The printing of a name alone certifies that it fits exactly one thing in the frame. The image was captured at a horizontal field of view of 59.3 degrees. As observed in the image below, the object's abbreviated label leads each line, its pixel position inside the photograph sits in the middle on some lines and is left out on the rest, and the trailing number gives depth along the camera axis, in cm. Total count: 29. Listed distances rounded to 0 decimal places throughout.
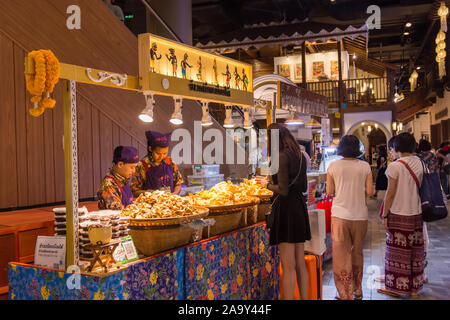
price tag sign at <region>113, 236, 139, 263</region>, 252
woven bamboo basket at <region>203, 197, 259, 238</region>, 356
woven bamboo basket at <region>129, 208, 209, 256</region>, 278
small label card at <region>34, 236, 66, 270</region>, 254
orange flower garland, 222
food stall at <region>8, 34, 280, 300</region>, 241
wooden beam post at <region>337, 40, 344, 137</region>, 1518
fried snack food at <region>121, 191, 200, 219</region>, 287
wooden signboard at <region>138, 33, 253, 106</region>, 319
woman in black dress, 358
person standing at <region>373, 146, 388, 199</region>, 755
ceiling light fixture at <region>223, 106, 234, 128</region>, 457
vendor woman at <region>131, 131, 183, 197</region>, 458
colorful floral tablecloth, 240
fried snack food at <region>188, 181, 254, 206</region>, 368
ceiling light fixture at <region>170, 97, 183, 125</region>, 361
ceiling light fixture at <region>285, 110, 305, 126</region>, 713
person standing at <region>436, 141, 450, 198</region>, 1176
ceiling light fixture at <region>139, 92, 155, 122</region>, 318
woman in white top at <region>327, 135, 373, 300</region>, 408
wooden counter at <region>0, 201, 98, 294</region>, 383
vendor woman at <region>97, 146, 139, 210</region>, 331
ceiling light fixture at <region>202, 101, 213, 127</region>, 418
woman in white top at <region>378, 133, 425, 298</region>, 455
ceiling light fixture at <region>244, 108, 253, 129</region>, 478
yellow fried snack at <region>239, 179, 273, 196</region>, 430
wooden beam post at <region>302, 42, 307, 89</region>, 1508
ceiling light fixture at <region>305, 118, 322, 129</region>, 878
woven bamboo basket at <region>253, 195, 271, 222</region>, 439
